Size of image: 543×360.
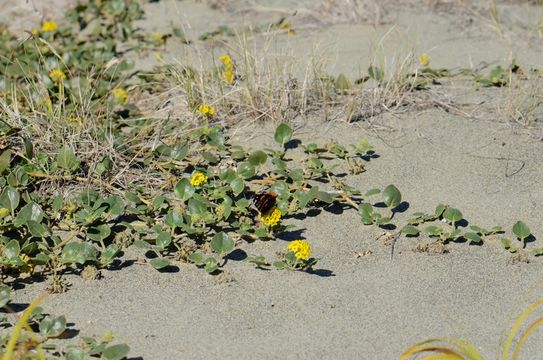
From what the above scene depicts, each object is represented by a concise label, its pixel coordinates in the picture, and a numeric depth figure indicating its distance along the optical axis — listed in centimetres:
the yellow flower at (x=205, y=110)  885
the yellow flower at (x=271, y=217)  737
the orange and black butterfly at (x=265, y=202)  740
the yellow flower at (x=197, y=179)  776
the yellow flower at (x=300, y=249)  682
